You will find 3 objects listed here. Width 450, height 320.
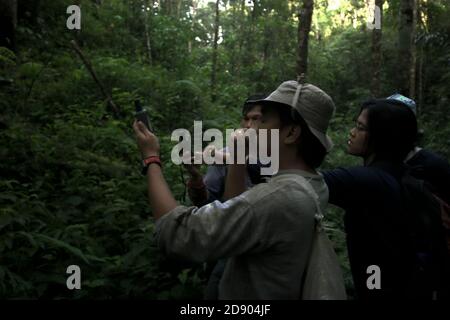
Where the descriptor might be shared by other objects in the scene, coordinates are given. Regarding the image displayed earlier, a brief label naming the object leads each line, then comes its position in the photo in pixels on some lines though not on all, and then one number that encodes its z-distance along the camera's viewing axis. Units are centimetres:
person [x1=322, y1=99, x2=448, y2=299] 242
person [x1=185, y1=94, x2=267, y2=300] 261
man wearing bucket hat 169
